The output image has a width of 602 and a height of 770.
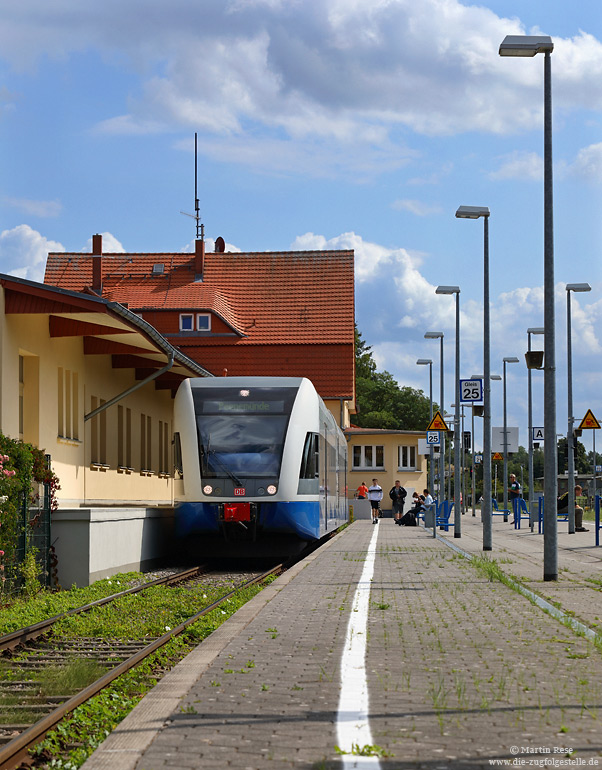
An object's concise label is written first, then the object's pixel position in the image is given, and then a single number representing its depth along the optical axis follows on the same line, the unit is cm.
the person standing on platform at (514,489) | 4905
